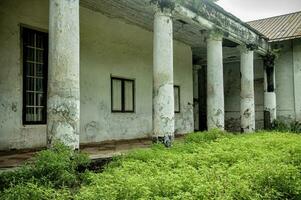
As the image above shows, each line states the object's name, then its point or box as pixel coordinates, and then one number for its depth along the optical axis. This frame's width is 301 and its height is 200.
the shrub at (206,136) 9.78
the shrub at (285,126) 16.77
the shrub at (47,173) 4.86
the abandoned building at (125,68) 6.27
